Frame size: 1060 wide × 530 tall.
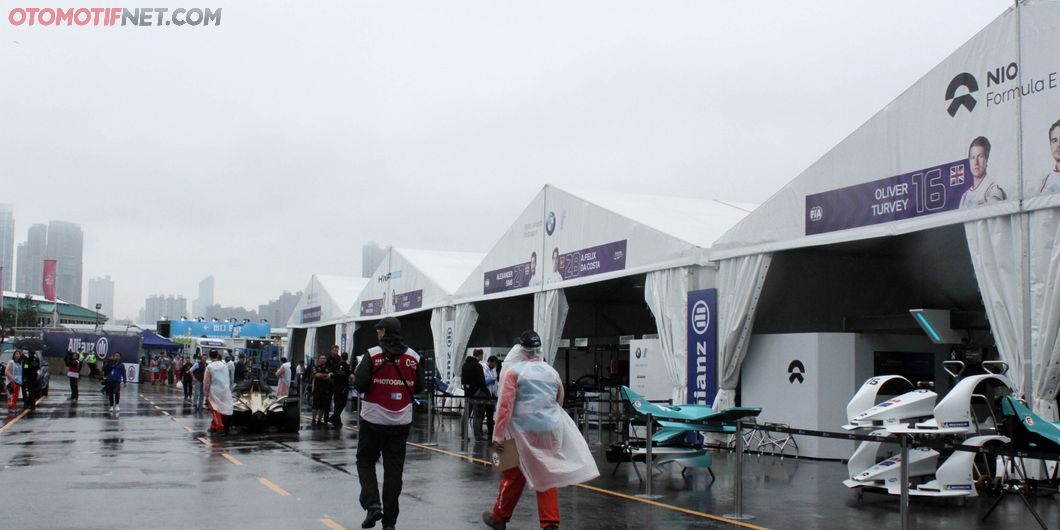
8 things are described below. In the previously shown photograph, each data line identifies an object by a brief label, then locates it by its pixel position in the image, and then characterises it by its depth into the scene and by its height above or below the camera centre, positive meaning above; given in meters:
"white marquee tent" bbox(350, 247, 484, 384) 26.78 +1.16
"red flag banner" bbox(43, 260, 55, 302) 66.56 +3.03
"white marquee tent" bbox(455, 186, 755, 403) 16.81 +1.68
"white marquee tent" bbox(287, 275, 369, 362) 37.31 +0.93
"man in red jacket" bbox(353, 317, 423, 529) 7.86 -0.71
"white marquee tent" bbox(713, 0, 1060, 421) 10.45 +2.04
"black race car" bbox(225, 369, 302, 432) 18.69 -1.65
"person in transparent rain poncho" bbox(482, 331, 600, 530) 7.43 -0.88
